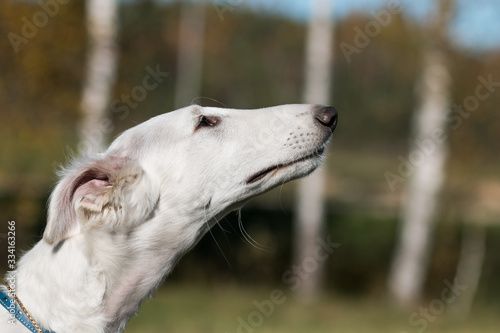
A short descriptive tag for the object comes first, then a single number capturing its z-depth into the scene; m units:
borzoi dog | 3.10
